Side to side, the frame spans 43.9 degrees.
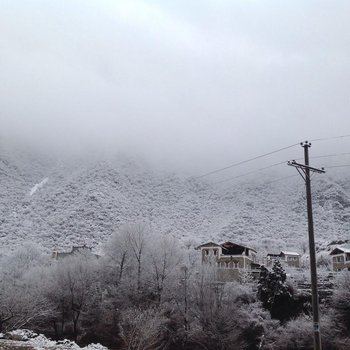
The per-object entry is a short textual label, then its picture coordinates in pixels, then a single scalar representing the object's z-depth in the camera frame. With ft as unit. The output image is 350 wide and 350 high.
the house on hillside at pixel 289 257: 278.79
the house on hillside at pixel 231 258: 216.21
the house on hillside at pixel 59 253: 267.59
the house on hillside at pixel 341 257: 230.89
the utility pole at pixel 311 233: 49.68
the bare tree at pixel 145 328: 116.59
